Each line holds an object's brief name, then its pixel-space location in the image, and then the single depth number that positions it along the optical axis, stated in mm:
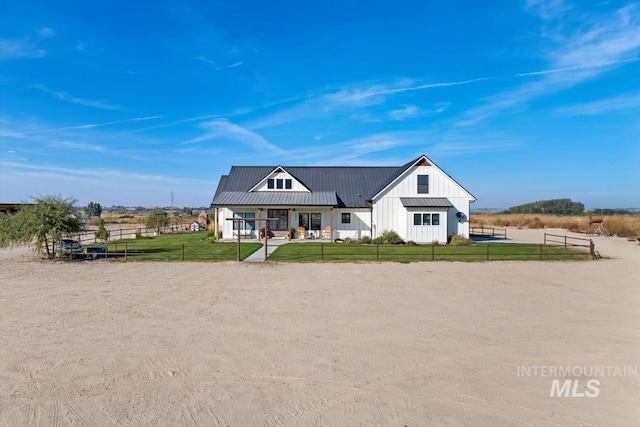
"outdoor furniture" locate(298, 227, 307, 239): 30984
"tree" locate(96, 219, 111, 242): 31009
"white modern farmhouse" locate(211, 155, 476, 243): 28891
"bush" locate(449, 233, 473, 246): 28109
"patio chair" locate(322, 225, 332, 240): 31011
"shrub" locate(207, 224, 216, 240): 32375
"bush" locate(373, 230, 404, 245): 28755
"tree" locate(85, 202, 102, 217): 125938
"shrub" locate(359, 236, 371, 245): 29359
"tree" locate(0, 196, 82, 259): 19875
